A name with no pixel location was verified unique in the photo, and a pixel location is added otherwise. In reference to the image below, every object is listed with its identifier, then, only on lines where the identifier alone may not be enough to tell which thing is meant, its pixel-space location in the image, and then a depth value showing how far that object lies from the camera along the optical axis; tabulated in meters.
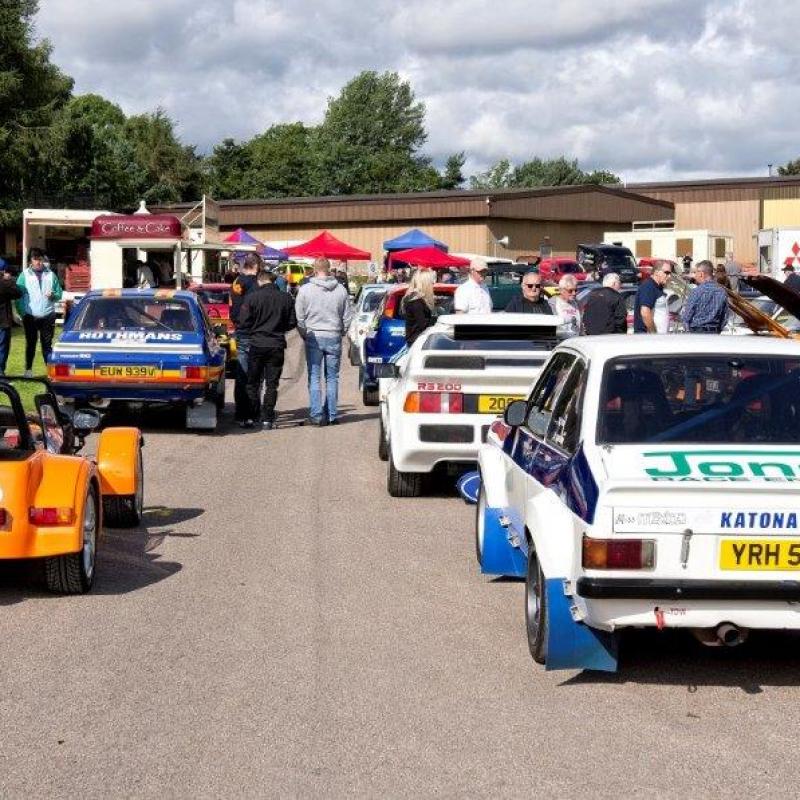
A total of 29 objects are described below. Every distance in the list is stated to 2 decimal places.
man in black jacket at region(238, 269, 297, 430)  16.23
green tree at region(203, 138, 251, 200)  118.56
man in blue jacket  20.78
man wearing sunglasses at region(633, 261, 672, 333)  18.47
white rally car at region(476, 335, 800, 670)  5.68
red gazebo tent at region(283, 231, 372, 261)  39.94
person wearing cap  17.34
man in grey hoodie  16.50
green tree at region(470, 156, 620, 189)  140.25
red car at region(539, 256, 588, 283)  45.16
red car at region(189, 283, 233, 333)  27.84
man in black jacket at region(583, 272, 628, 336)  16.45
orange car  7.25
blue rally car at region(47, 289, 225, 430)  15.08
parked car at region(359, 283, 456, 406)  19.20
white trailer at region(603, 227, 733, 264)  47.56
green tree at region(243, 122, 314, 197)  117.00
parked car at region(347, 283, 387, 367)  23.97
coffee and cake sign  35.06
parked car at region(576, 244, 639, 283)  46.14
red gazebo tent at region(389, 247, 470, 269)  40.75
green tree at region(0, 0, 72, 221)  54.72
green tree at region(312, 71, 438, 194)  112.31
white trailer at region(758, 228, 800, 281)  31.48
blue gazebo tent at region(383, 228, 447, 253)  43.31
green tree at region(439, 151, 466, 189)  120.19
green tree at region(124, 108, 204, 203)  102.69
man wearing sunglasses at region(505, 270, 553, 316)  14.77
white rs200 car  11.12
